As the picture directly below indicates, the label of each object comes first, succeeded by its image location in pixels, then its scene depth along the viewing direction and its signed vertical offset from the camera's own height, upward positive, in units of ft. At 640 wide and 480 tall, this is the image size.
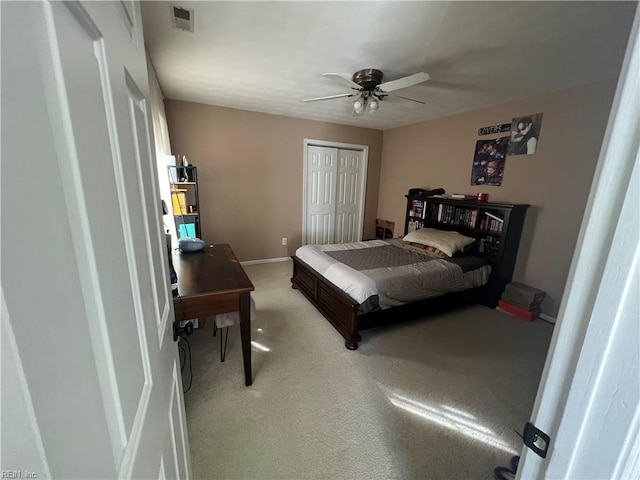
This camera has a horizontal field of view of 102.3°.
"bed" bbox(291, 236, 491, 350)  7.57 -3.08
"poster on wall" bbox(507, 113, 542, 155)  9.27 +1.98
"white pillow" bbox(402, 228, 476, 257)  9.96 -2.12
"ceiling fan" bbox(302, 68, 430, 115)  6.81 +2.74
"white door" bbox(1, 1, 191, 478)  0.71 -0.27
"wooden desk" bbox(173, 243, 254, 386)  4.84 -2.13
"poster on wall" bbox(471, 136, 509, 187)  10.34 +1.07
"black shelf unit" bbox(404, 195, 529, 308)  9.57 -1.61
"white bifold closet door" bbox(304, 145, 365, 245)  14.94 -0.74
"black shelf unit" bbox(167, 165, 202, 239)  9.12 -0.97
